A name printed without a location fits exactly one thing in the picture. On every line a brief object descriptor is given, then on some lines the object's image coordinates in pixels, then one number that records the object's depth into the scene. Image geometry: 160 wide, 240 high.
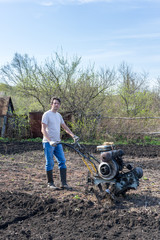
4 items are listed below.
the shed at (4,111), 16.11
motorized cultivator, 4.57
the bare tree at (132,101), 16.35
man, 5.46
